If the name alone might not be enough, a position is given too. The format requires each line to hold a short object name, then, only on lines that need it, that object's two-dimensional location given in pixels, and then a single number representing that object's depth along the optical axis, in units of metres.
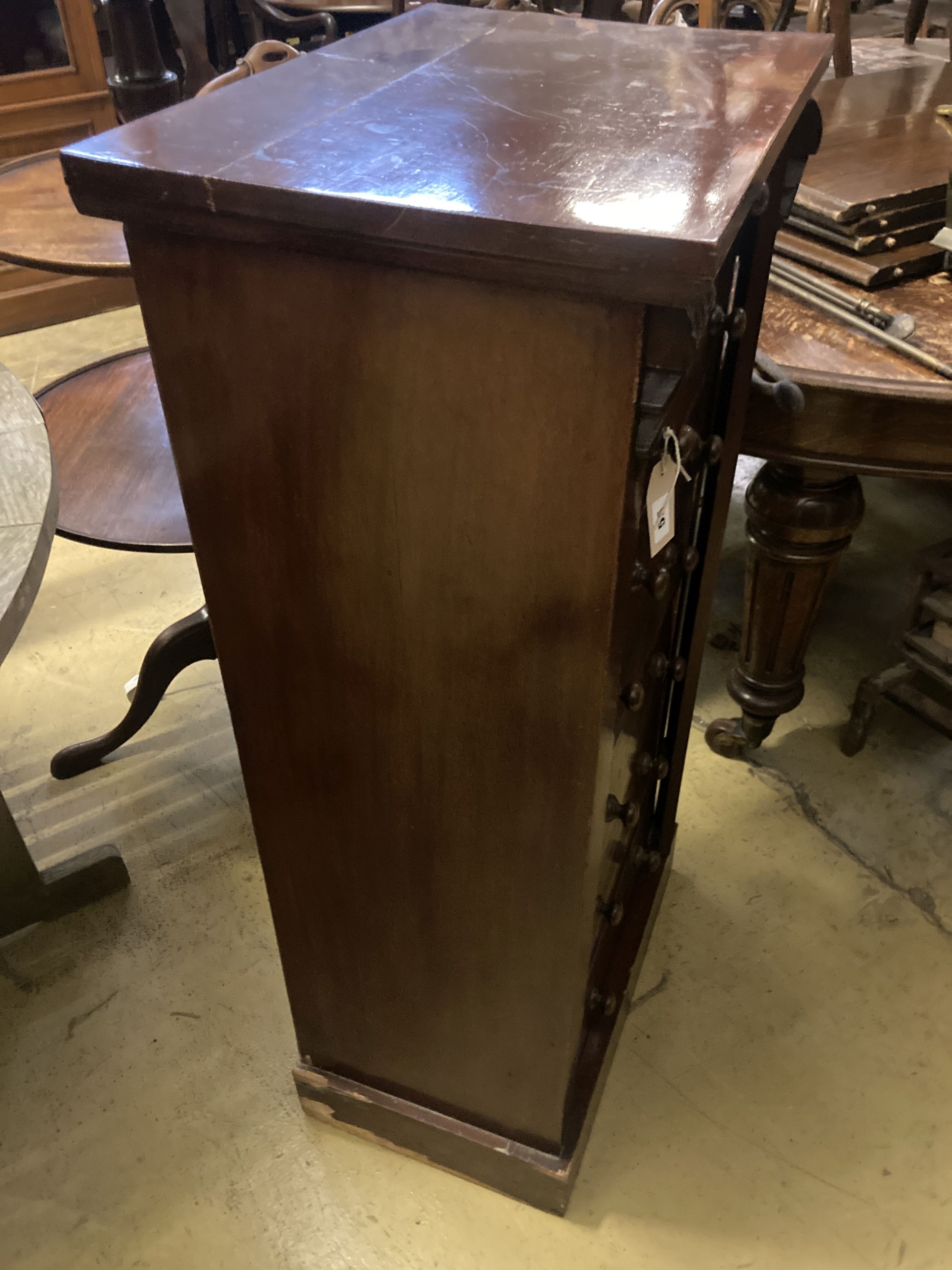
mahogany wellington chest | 0.58
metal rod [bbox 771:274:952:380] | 1.07
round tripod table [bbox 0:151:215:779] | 1.38
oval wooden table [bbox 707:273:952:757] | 1.08
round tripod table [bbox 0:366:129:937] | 0.80
